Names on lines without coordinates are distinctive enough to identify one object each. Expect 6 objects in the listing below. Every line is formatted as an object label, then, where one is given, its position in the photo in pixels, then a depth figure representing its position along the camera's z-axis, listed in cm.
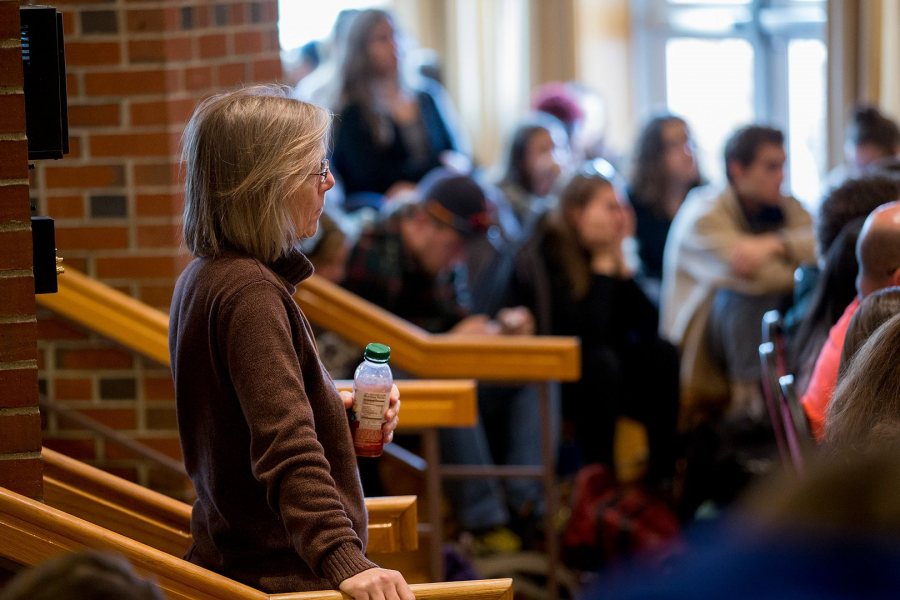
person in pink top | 487
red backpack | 775
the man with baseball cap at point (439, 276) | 754
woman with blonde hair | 326
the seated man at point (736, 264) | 854
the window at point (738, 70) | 1429
